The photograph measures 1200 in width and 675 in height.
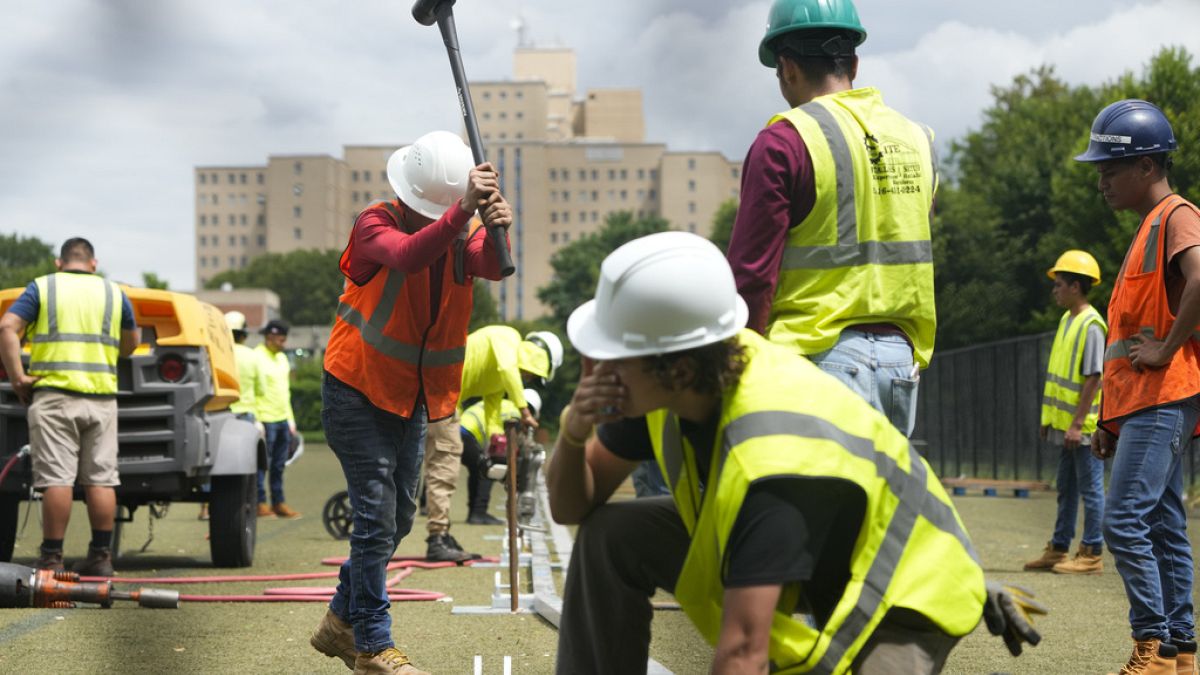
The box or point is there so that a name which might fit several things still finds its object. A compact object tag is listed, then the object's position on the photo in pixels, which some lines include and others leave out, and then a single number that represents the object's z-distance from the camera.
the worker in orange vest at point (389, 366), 5.66
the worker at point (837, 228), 4.47
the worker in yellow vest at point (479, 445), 14.56
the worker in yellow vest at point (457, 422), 11.05
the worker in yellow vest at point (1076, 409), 10.28
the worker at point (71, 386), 9.18
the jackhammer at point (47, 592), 7.48
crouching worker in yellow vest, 3.27
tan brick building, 162.41
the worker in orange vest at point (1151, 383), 5.66
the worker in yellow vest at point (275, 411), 16.30
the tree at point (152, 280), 99.62
